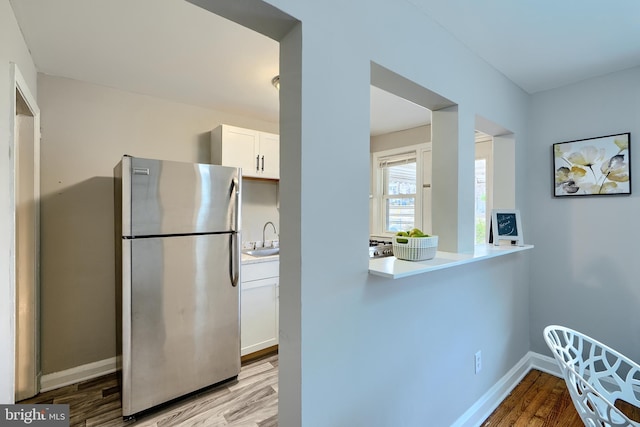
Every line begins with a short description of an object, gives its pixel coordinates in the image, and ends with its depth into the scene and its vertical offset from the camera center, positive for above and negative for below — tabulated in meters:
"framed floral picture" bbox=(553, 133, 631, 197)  2.04 +0.35
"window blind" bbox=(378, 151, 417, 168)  3.68 +0.71
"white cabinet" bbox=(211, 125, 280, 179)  2.78 +0.63
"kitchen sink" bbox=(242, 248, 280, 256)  3.14 -0.43
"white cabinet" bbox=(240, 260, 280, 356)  2.65 -0.89
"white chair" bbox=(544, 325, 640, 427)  0.98 -0.69
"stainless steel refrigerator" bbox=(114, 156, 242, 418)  1.90 -0.46
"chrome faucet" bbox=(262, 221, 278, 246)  3.34 -0.19
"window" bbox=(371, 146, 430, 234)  3.63 +0.31
